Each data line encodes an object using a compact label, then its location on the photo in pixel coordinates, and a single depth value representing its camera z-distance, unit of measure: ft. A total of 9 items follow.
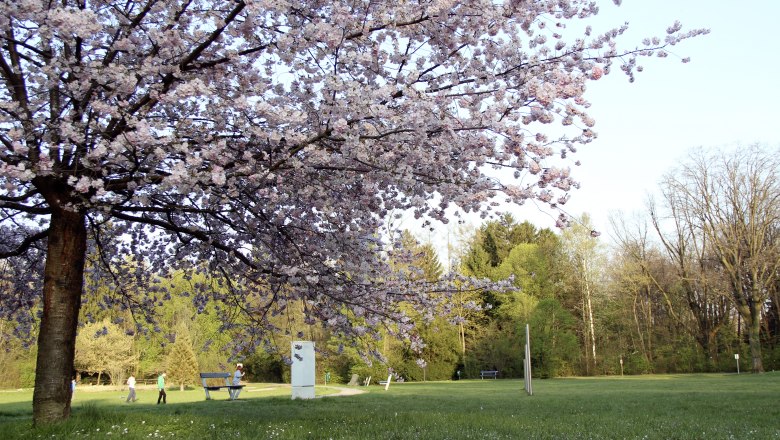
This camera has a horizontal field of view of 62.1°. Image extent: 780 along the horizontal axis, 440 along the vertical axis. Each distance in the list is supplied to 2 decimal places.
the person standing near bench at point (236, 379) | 62.70
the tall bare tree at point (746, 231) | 121.60
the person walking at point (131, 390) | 75.61
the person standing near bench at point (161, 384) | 69.21
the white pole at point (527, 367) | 65.92
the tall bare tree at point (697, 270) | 135.85
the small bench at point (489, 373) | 139.85
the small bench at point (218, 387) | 61.87
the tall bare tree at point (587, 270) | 152.87
